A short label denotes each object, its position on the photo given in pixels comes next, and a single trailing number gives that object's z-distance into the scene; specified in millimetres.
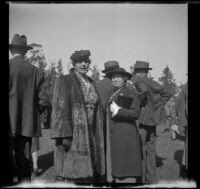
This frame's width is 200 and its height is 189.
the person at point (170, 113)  7441
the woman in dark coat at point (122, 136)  6754
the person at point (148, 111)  7328
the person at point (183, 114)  7113
